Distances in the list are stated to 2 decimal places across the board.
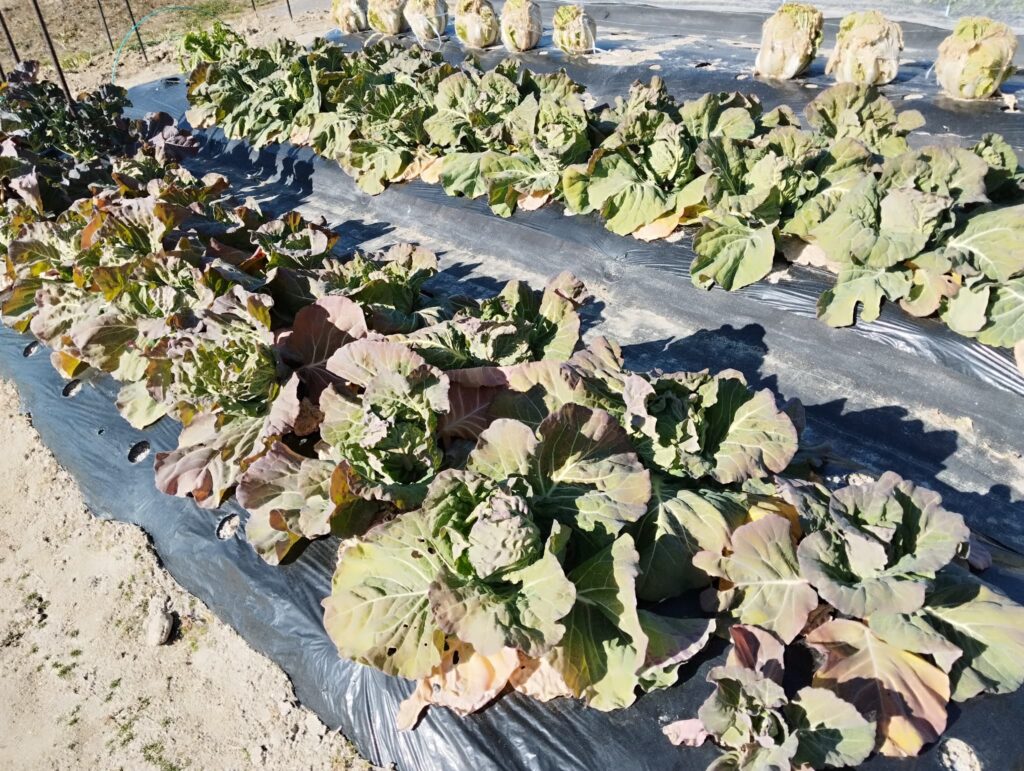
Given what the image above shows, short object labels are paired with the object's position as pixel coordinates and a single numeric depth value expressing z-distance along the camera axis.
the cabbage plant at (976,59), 6.32
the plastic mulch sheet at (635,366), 2.41
